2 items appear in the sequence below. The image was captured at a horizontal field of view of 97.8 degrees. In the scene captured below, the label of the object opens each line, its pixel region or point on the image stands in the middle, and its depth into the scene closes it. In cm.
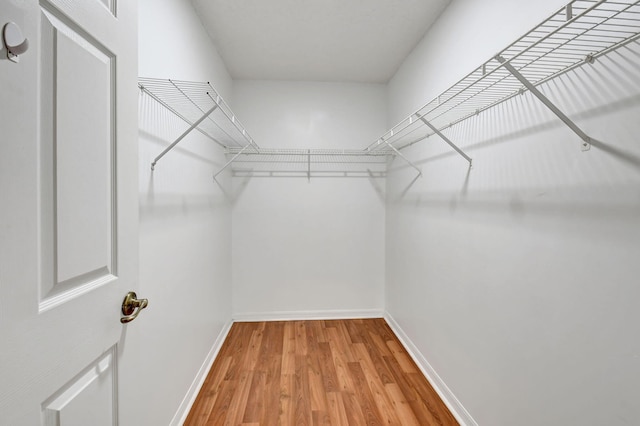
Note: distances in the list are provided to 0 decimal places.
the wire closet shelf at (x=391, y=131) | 86
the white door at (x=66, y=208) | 47
